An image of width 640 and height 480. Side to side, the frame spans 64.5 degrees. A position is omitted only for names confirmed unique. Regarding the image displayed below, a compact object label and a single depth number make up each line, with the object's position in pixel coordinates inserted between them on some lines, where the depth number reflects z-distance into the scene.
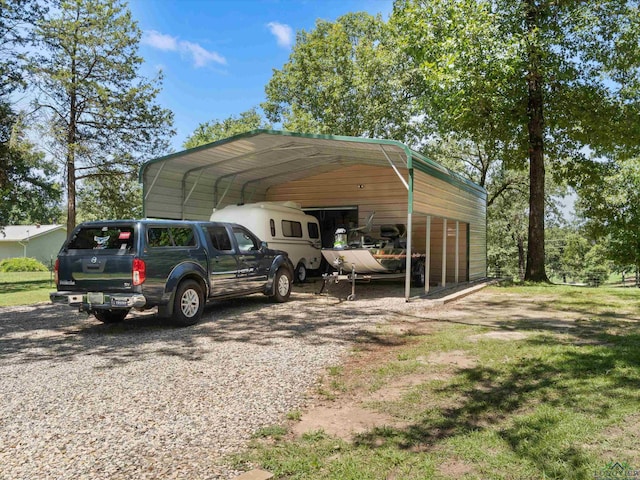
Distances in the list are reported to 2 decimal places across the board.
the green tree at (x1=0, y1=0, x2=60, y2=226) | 17.44
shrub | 31.44
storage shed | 12.24
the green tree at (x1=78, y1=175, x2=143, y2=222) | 21.33
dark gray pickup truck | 7.52
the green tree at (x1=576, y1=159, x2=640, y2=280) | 21.28
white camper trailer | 13.53
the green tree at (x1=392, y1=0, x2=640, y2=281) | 14.97
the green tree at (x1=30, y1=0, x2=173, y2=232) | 19.19
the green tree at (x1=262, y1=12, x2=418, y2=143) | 29.67
